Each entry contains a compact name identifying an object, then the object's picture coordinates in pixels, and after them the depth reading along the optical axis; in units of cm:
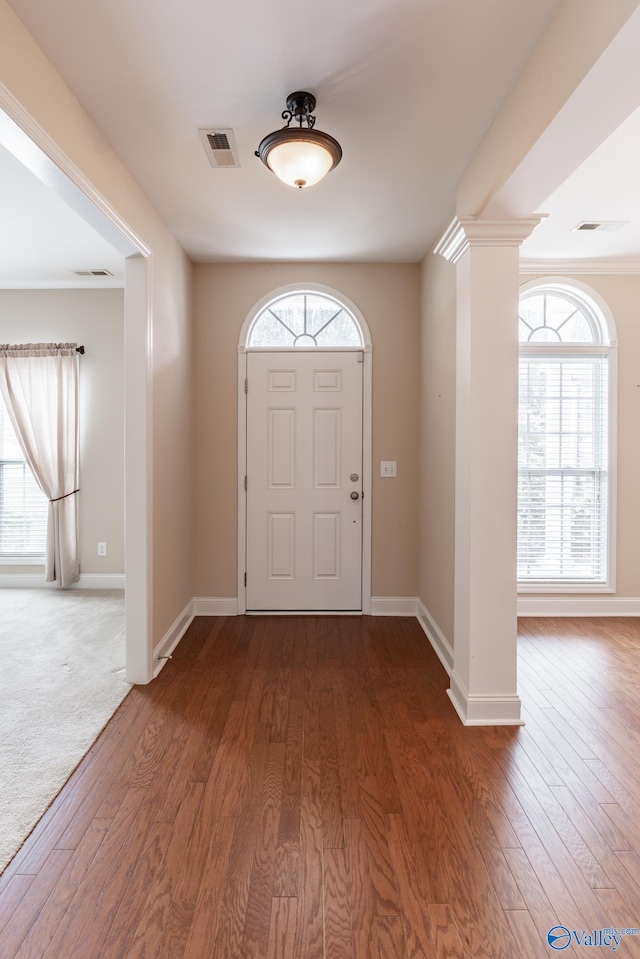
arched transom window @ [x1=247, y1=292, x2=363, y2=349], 417
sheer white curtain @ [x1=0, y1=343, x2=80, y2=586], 478
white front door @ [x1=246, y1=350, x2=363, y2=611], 414
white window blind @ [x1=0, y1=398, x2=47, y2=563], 493
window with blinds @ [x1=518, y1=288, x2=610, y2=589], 423
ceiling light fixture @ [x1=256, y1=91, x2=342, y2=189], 210
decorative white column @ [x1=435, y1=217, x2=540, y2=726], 250
